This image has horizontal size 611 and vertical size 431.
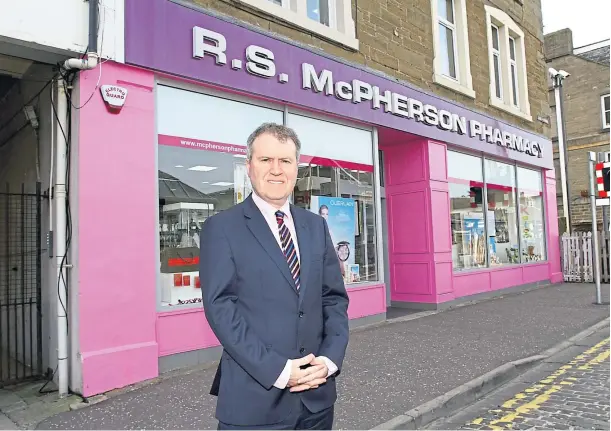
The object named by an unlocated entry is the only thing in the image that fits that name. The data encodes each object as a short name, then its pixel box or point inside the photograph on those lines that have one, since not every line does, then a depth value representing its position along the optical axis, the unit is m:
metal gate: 5.85
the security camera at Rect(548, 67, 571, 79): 18.20
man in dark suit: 1.95
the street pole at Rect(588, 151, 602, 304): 9.68
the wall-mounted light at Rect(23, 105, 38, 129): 5.95
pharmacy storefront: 5.00
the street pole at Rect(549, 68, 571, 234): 18.20
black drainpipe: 4.97
